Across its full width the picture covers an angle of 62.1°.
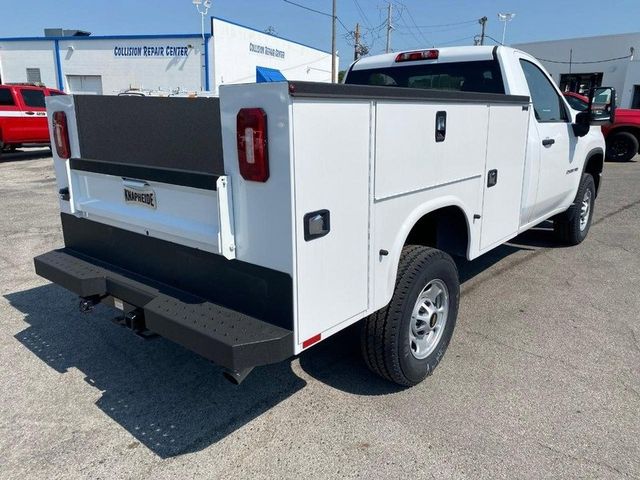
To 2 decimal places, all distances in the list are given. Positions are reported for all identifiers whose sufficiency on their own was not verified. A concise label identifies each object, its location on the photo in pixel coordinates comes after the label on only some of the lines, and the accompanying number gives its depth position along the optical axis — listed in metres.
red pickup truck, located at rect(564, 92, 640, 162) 15.33
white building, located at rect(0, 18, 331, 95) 26.88
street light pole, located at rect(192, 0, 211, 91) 24.27
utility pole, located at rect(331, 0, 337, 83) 29.64
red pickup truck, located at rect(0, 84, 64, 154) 15.21
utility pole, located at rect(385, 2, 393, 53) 45.09
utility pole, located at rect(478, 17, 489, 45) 50.31
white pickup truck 2.25
